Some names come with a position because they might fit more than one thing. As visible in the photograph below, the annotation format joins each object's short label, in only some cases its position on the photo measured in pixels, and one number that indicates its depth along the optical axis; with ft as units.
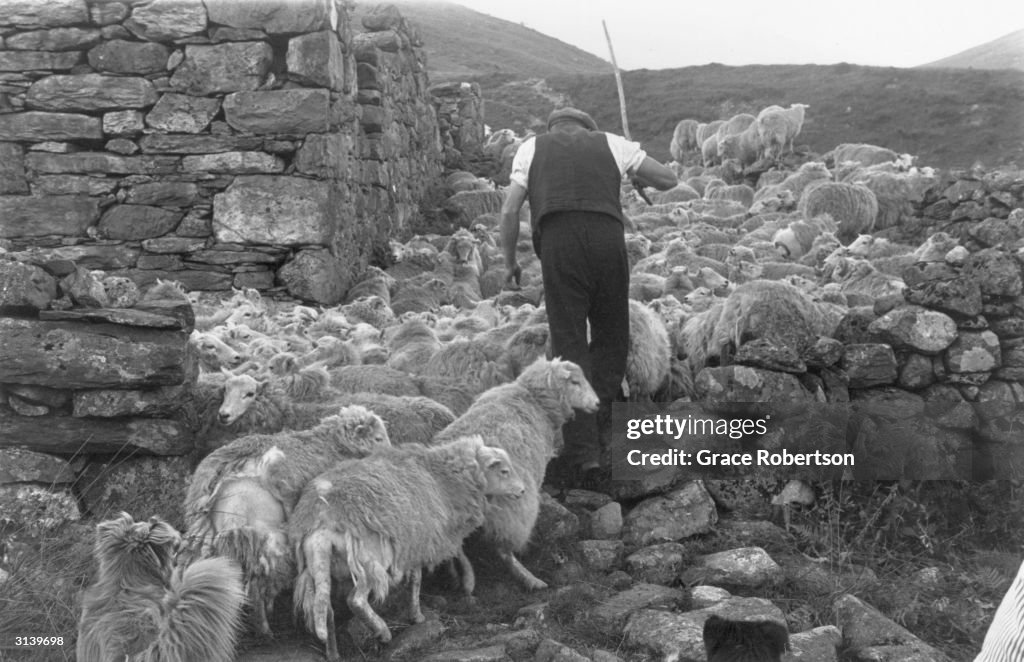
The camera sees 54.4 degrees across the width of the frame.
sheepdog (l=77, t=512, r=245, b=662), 13.28
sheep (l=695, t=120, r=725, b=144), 107.04
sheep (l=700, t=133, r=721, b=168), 93.50
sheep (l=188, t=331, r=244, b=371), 26.07
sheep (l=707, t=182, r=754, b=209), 70.18
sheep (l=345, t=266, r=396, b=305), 38.83
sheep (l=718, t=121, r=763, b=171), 87.51
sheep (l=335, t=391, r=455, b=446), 20.75
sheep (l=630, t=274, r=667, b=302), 36.45
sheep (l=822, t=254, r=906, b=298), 36.22
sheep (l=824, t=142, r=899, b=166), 81.25
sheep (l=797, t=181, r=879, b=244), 52.85
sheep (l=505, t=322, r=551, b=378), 24.95
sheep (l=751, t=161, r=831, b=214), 62.95
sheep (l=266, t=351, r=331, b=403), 22.12
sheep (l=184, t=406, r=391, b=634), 15.44
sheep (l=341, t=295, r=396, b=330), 34.35
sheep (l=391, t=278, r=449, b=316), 38.99
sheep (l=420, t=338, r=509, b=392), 24.77
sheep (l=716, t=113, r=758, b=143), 95.40
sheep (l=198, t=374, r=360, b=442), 20.43
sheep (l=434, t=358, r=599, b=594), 18.11
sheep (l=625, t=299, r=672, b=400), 24.97
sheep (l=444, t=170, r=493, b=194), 65.87
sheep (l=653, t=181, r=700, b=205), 67.72
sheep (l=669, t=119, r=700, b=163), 111.86
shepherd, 22.74
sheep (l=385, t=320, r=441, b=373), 26.45
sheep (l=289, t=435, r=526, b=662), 15.19
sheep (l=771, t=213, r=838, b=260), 47.34
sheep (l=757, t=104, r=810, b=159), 86.12
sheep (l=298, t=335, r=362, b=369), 26.55
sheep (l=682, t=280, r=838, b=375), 26.37
